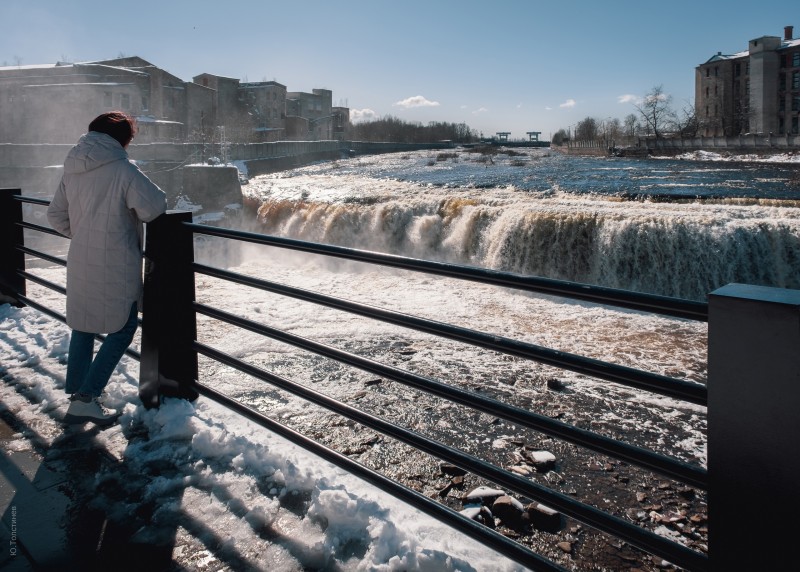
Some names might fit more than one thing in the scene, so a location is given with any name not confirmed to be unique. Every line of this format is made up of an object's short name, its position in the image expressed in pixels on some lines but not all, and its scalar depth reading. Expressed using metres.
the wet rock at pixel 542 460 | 5.68
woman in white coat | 3.43
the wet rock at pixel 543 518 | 4.27
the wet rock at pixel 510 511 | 4.17
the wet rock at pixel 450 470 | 5.32
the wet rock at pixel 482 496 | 4.48
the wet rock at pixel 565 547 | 4.12
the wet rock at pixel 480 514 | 4.11
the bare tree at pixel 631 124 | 92.12
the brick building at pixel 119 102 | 46.06
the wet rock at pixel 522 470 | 5.51
